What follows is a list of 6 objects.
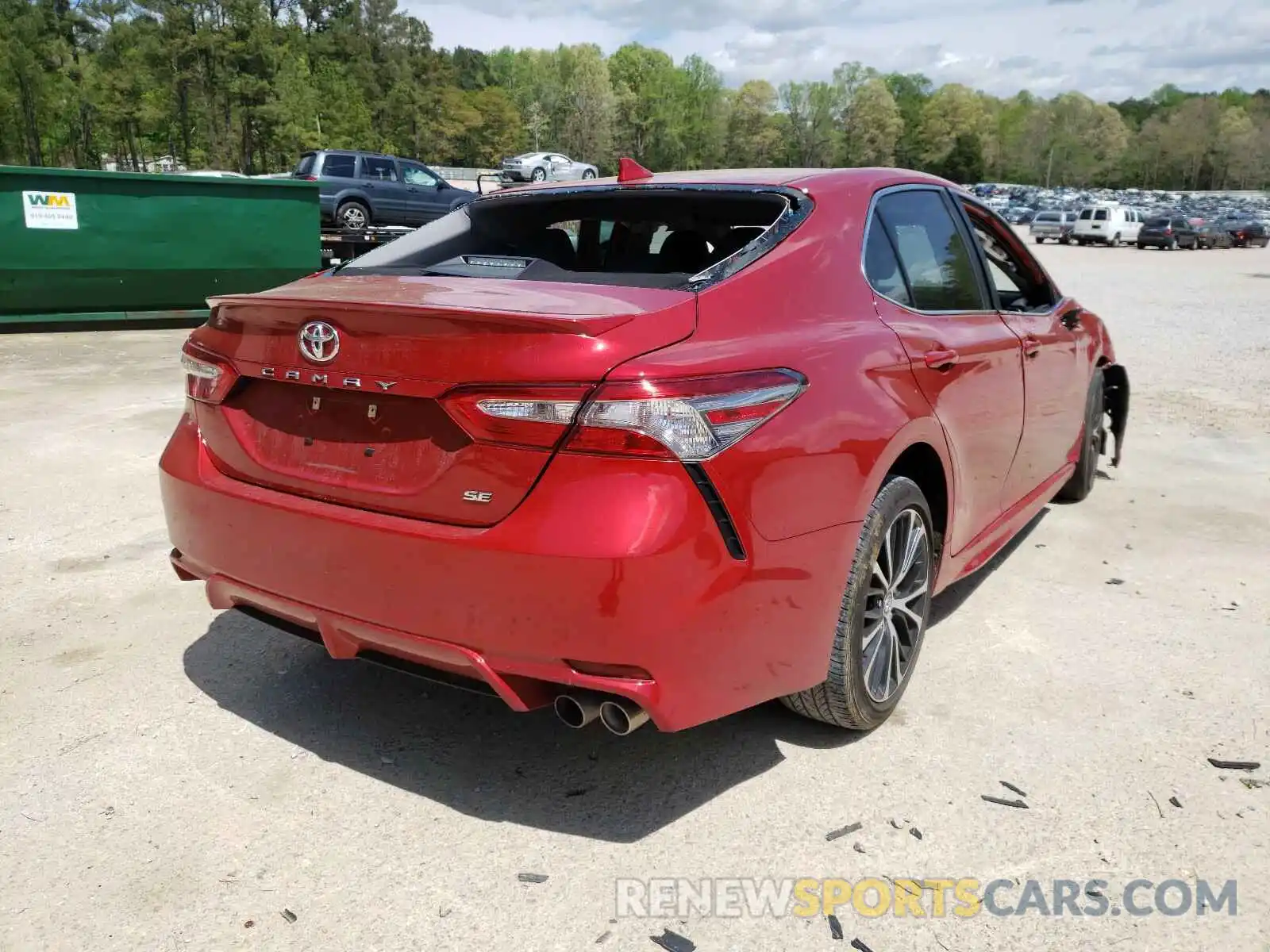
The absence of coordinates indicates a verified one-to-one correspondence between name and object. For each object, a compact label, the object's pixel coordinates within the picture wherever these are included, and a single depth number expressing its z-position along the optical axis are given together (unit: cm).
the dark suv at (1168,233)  4412
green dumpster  1129
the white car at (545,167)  4828
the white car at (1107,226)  4534
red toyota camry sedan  229
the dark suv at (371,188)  2053
